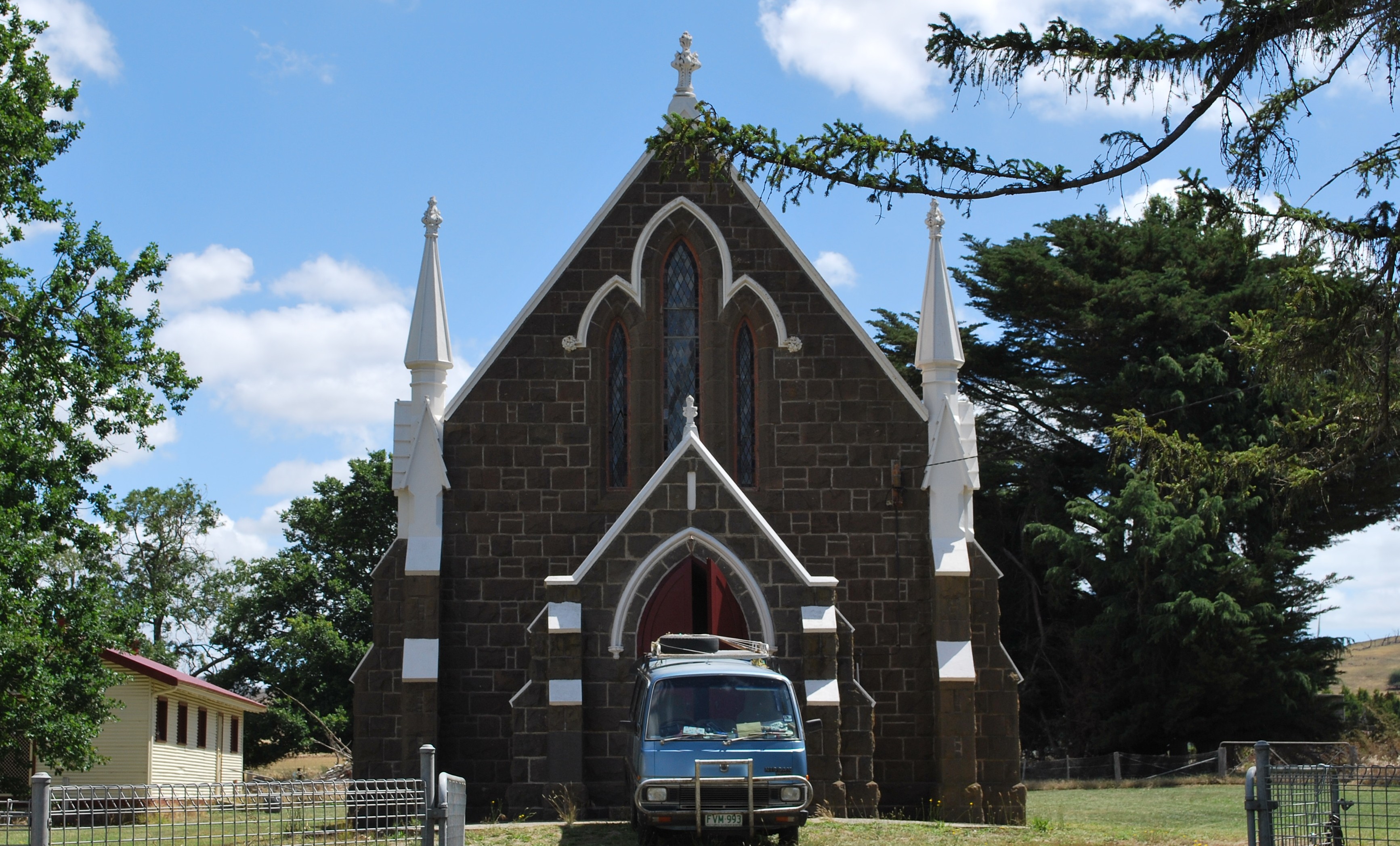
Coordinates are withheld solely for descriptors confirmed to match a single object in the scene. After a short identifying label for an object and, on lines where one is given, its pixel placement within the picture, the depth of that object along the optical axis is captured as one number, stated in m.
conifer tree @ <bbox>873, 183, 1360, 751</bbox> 33.91
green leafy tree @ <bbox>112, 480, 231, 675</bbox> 56.47
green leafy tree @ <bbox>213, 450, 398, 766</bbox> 48.41
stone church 18.50
